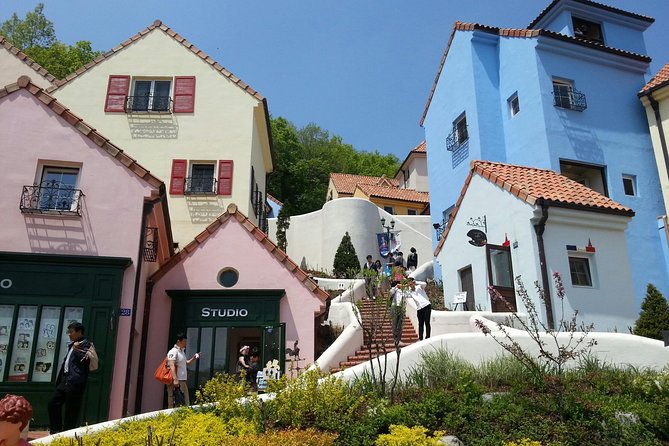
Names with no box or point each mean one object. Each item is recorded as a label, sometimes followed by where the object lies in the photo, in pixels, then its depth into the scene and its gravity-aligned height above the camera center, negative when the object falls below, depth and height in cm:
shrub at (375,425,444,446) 619 -118
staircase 1253 -11
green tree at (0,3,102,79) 3186 +1911
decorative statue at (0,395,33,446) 360 -53
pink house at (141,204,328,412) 1345 +98
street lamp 3223 +680
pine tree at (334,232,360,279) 2945 +429
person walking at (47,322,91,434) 848 -76
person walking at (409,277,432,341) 1302 +66
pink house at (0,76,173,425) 1103 +201
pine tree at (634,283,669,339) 1284 +42
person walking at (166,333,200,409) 1089 -56
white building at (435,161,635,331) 1319 +226
